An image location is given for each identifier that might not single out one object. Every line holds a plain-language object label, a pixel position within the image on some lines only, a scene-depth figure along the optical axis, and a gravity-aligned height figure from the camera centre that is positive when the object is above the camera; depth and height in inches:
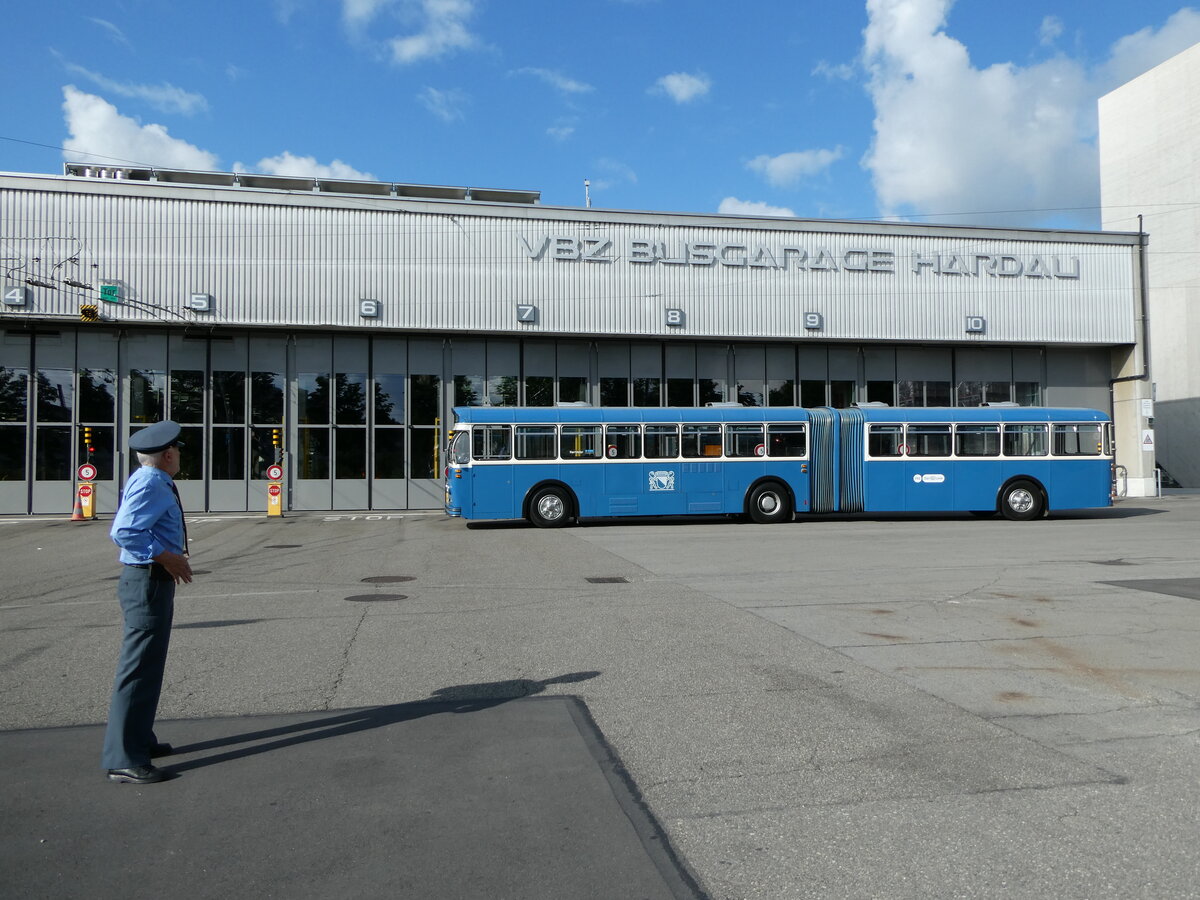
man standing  188.1 -28.8
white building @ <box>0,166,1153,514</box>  1174.3 +190.4
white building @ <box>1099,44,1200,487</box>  1905.8 +507.7
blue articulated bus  900.6 +1.3
